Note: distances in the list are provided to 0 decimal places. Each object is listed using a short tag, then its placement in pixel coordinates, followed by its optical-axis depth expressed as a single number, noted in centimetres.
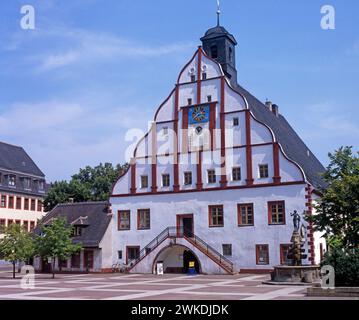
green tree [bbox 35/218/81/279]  3784
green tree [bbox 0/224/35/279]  3794
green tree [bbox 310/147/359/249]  2805
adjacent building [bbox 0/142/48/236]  6241
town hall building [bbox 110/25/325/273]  3822
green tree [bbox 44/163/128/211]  6203
